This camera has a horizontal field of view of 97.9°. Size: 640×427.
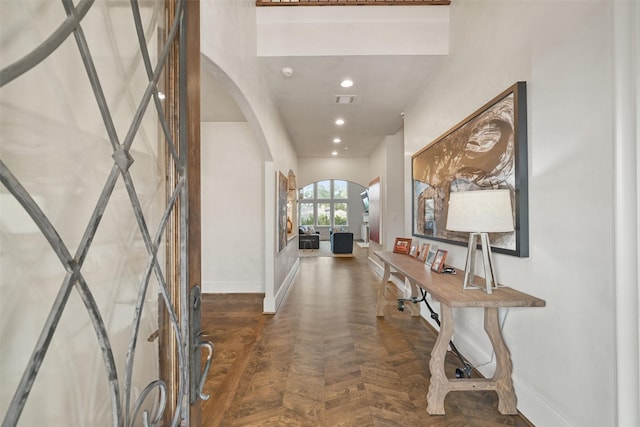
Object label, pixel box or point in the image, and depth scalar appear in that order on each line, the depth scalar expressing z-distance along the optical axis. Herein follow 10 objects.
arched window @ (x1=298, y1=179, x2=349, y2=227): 15.23
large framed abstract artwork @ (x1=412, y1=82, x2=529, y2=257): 1.72
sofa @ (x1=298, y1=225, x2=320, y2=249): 10.00
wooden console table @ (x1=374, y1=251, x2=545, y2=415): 1.72
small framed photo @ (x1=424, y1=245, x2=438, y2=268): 2.60
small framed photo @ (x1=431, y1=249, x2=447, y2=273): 2.39
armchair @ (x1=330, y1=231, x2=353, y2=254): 8.73
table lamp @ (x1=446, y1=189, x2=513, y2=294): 1.67
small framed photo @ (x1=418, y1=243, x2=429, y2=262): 2.88
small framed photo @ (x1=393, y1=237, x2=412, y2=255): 3.46
